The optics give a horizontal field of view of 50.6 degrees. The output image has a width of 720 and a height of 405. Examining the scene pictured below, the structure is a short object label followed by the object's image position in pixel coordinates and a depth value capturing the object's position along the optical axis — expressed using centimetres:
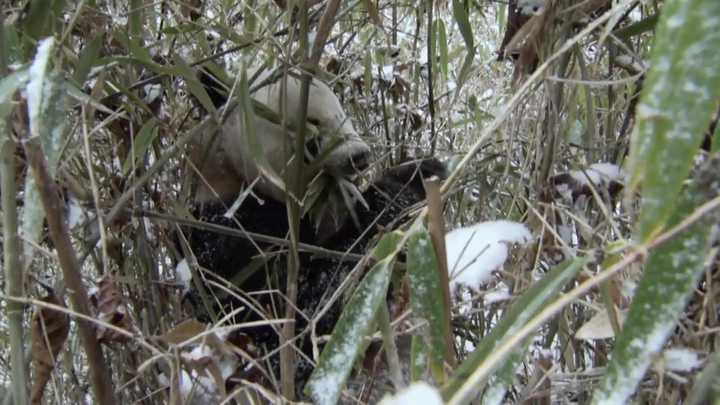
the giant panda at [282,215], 122
